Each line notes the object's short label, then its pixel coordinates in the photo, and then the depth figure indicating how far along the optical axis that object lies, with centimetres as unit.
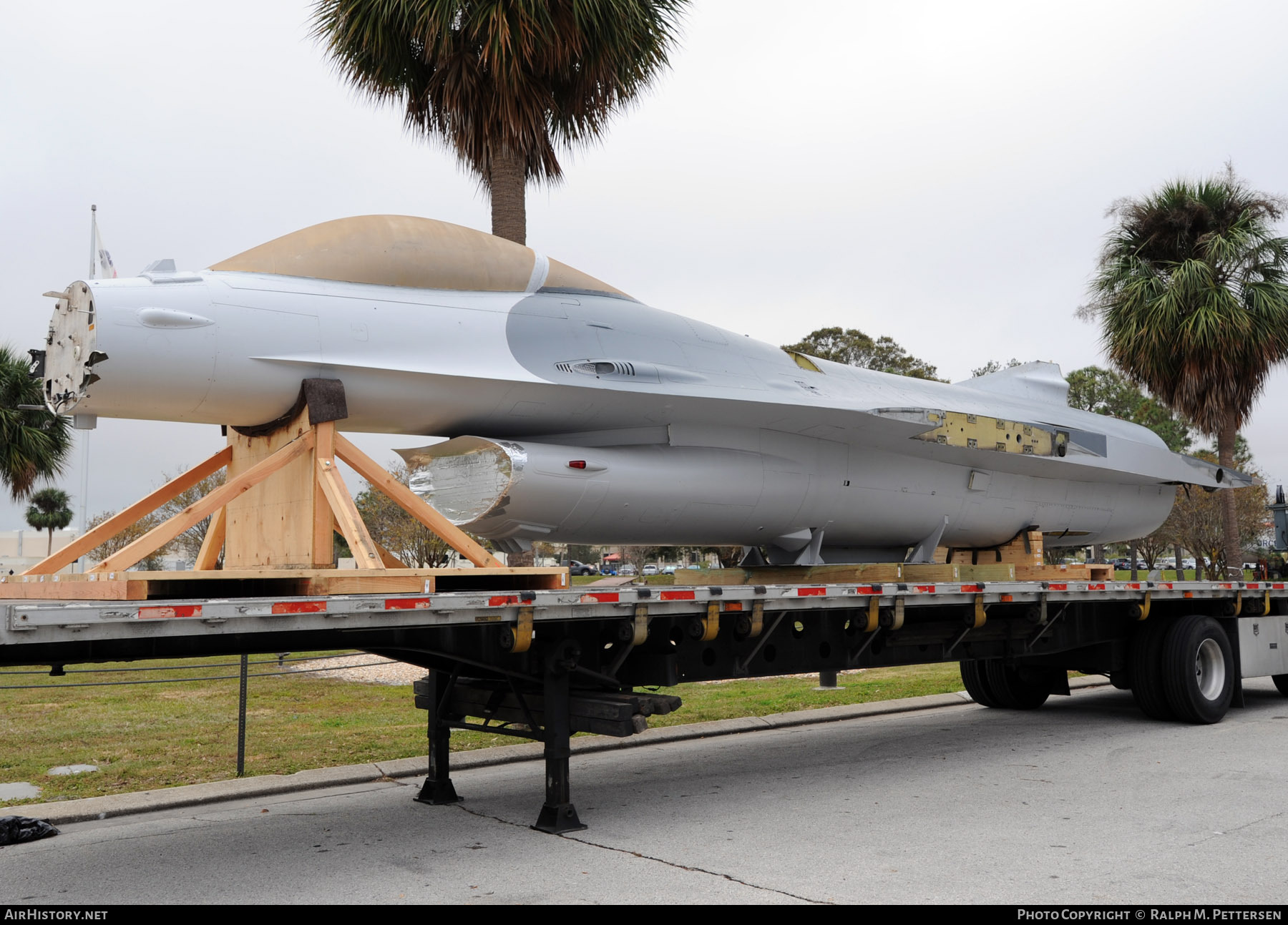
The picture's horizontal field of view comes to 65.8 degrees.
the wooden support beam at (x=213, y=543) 648
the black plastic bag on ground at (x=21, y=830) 627
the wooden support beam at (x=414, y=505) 612
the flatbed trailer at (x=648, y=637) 471
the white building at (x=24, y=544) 6619
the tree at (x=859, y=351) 3384
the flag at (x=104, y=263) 572
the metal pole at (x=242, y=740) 831
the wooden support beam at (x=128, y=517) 544
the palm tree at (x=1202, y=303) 1691
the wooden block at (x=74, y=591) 474
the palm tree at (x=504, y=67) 1083
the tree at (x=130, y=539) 2422
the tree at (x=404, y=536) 2545
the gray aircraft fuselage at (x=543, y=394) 580
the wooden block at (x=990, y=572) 966
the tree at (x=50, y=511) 5072
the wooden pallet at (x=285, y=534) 534
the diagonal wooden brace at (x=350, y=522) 559
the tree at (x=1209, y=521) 3484
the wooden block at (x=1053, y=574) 1028
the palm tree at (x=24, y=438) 1838
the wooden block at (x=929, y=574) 957
